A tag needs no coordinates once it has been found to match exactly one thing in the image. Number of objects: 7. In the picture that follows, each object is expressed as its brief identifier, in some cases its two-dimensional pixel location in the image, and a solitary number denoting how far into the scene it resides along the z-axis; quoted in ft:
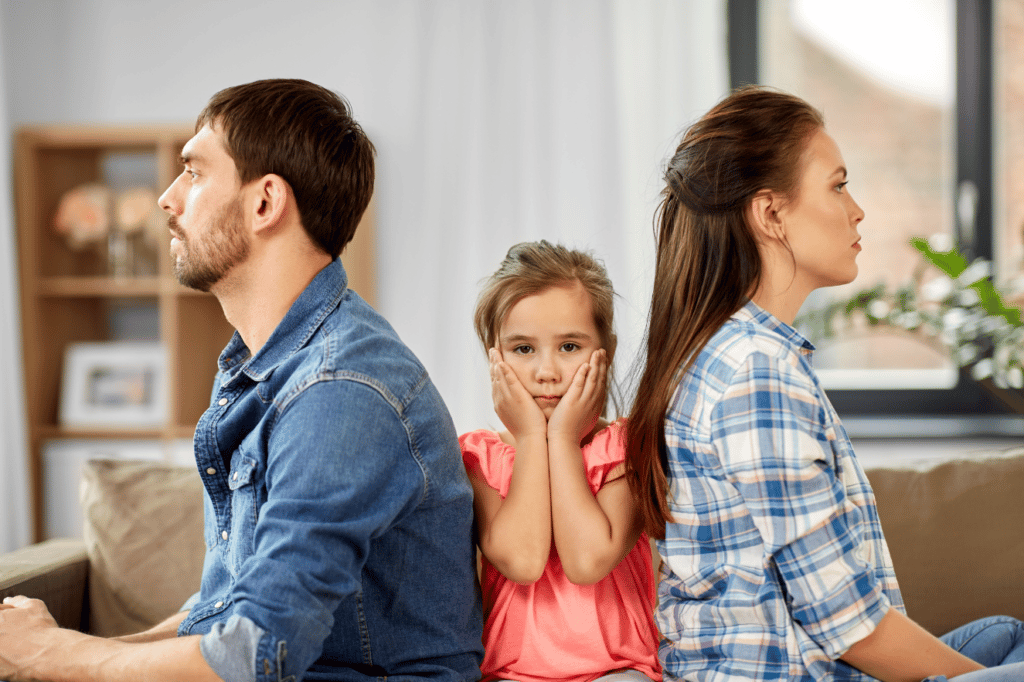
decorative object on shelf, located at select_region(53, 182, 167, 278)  16.34
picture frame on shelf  16.48
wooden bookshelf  15.85
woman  8.90
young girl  9.39
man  8.67
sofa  10.32
